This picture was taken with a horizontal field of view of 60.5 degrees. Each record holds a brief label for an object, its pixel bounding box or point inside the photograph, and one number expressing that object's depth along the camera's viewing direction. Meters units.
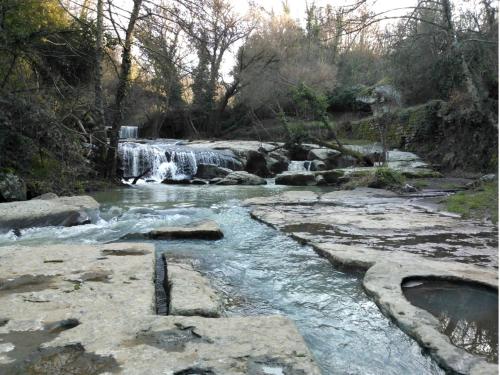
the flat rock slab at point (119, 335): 1.67
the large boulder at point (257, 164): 17.28
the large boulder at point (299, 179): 13.16
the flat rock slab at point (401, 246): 2.22
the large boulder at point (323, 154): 17.59
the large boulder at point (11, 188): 7.05
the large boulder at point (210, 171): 15.21
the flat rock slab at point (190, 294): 2.37
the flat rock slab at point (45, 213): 5.20
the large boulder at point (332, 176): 12.66
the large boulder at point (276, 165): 17.50
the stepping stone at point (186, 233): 4.74
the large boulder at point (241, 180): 13.26
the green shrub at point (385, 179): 10.31
